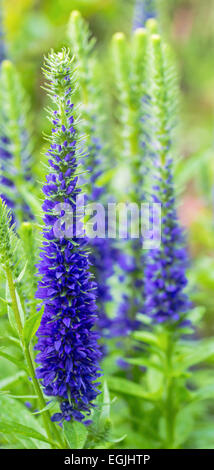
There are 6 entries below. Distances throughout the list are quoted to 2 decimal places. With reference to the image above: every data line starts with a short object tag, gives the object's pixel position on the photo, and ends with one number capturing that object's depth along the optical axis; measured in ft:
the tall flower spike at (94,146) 9.09
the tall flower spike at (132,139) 9.56
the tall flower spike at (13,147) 9.33
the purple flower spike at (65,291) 5.08
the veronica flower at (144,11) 11.45
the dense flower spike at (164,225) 7.61
